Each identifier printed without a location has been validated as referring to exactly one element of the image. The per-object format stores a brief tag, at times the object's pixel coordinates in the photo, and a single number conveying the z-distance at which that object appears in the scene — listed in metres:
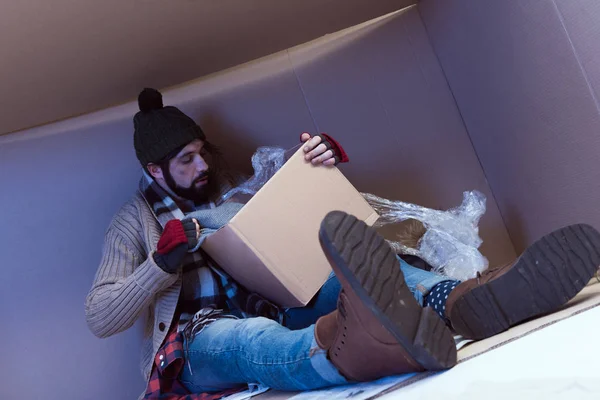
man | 0.79
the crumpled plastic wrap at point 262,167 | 1.51
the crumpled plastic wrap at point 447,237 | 1.42
